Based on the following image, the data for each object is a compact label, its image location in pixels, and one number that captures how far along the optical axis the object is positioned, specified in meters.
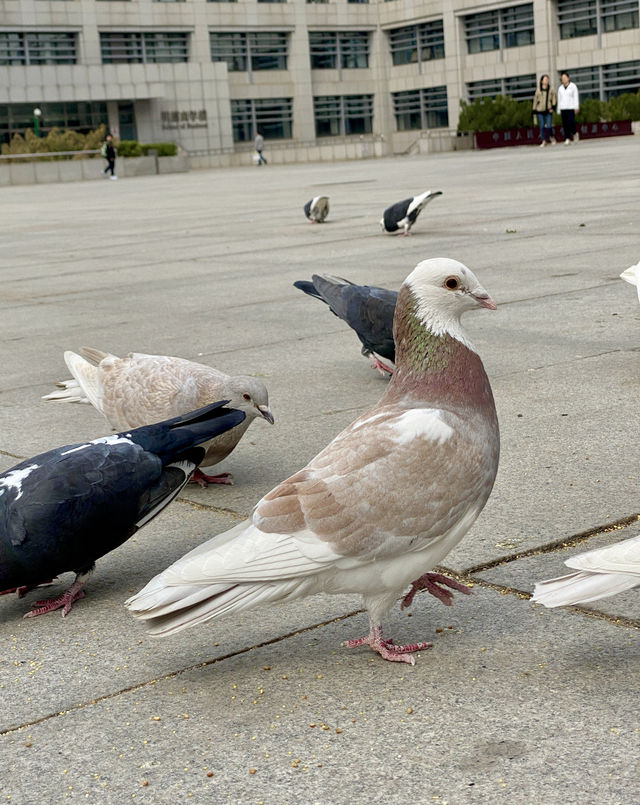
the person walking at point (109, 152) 48.00
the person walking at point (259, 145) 58.09
